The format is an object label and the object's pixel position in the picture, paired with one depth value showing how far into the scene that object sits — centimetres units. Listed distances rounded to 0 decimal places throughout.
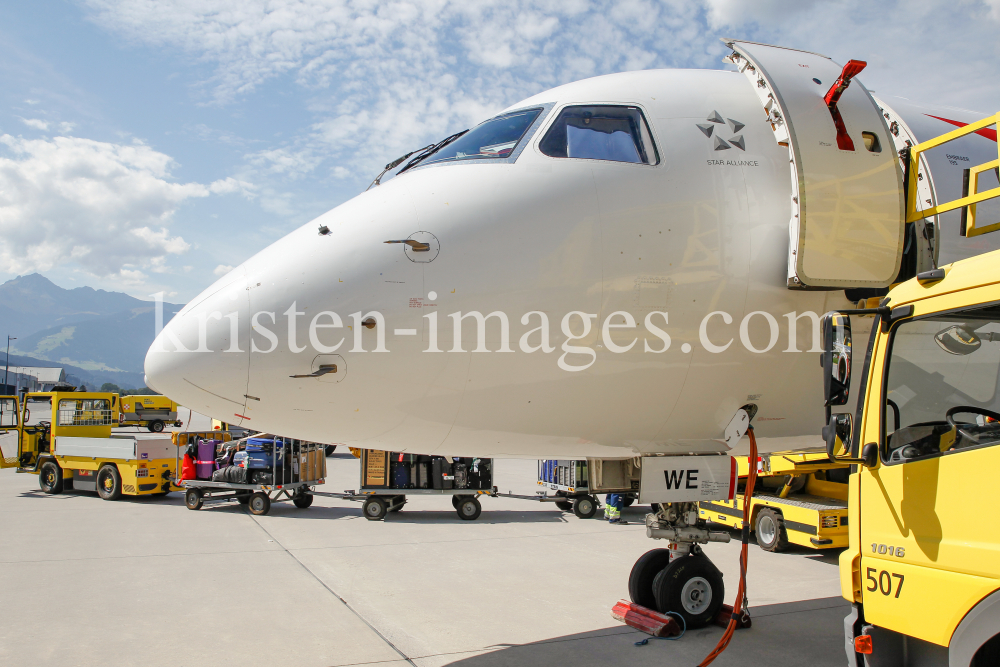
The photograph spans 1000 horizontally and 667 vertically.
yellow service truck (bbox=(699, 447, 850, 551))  962
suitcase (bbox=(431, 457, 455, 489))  1359
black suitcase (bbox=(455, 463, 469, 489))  1357
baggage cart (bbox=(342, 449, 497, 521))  1336
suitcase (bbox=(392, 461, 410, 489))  1360
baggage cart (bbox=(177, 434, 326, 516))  1399
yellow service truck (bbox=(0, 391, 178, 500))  1554
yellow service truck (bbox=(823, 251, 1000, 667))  306
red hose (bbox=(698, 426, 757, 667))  517
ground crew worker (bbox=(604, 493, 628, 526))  1273
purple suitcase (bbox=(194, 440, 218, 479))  1480
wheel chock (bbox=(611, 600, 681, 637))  616
